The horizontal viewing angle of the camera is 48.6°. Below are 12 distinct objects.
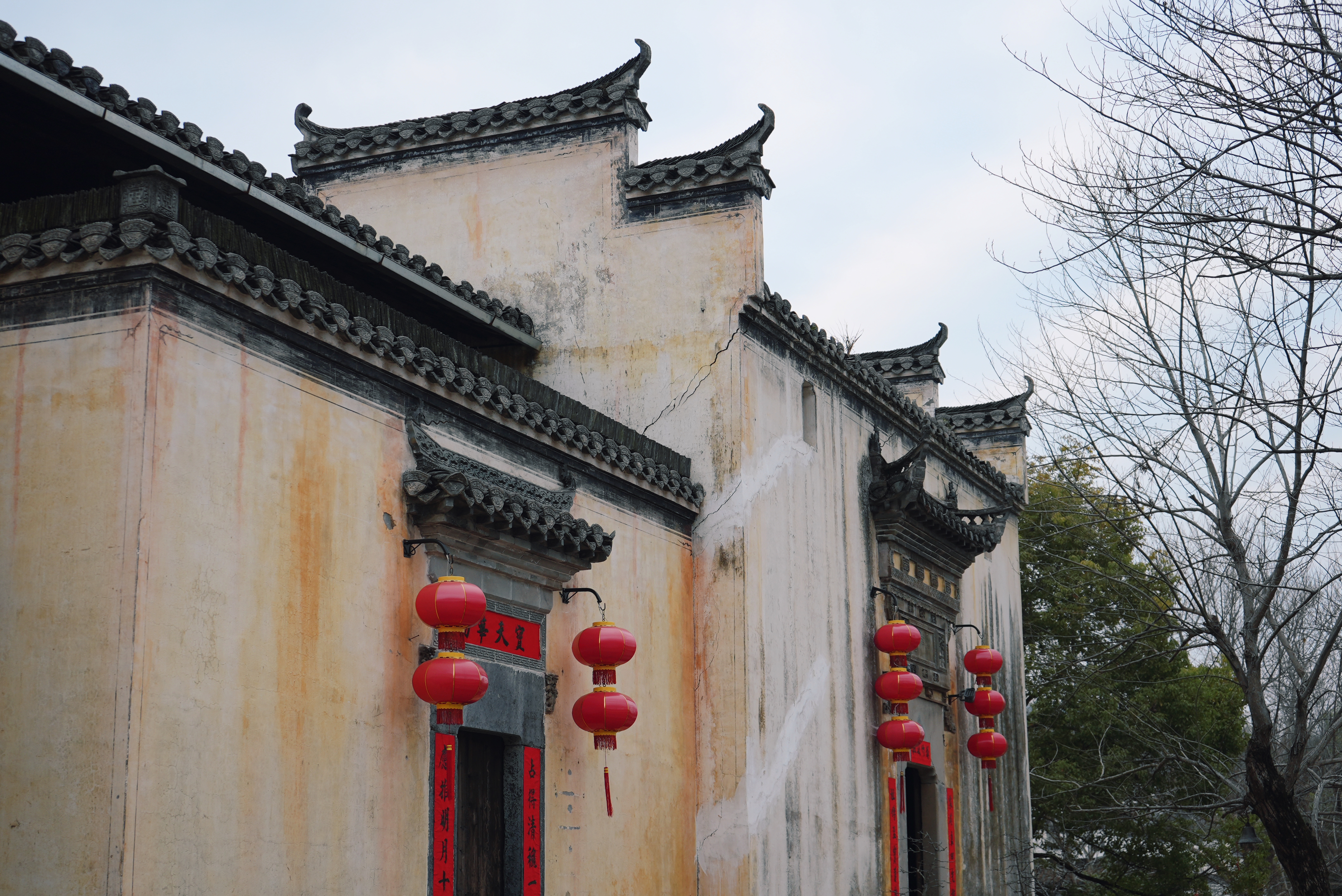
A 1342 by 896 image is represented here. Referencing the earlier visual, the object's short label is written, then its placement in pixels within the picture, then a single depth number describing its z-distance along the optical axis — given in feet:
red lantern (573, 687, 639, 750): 30.42
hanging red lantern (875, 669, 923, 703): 42.42
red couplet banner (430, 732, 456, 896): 26.78
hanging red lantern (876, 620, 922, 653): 42.70
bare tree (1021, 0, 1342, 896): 22.30
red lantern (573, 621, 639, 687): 30.19
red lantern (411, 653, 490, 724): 25.36
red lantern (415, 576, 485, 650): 25.58
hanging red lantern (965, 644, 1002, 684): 49.70
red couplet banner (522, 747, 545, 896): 29.25
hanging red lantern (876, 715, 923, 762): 42.37
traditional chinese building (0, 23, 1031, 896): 21.34
